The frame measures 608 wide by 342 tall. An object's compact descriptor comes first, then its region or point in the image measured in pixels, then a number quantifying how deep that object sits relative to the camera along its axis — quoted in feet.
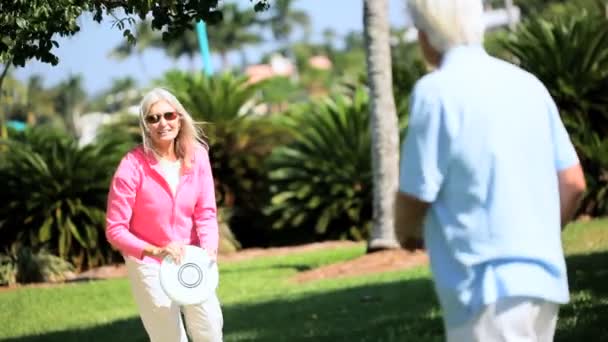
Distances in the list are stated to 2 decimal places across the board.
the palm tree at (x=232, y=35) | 384.47
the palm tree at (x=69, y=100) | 417.28
